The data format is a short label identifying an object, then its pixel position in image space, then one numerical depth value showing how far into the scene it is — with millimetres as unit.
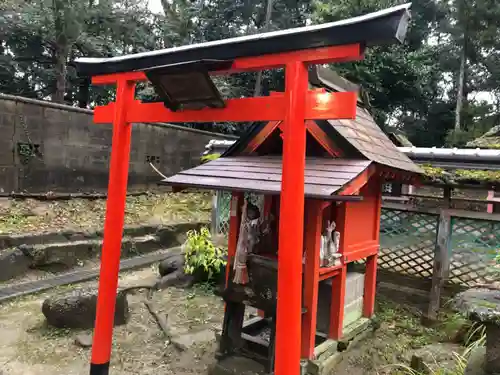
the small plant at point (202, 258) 7621
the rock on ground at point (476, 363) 3441
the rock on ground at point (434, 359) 4398
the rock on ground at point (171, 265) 8070
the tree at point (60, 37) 14930
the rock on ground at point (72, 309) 5637
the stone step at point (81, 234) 8023
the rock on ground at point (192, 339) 5373
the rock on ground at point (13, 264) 7523
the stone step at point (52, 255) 7656
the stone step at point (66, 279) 7045
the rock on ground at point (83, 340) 5277
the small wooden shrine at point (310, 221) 4207
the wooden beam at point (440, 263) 6441
